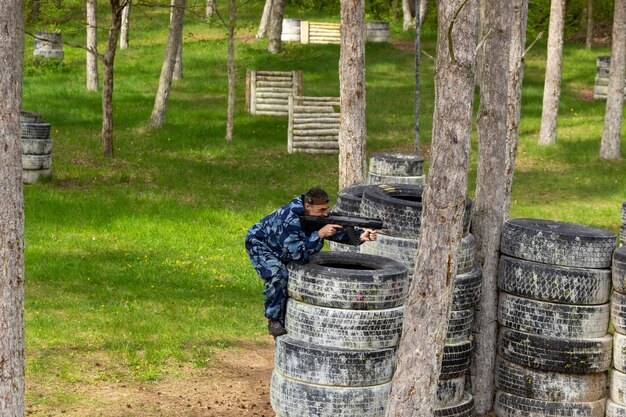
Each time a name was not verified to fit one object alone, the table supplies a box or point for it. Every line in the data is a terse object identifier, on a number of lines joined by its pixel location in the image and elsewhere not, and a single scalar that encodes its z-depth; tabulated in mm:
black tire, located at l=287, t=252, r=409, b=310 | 15618
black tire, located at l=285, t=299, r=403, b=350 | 15675
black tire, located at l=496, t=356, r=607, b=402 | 18083
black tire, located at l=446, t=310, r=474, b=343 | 17681
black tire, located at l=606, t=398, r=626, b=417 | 17896
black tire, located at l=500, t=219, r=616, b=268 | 17911
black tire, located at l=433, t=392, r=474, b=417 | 17706
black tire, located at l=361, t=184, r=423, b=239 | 17610
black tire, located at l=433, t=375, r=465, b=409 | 17696
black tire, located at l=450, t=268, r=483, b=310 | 17595
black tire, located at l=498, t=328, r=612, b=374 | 17839
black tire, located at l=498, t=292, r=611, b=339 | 17810
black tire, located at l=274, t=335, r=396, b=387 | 15690
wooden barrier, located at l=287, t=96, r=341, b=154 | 45679
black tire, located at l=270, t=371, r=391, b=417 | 15804
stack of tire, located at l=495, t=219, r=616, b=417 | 17825
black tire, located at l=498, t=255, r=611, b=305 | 17753
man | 16478
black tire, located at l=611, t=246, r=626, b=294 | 17567
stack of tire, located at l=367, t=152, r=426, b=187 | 27425
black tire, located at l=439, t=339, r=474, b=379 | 17638
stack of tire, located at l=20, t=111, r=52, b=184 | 35449
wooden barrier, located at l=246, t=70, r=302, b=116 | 52499
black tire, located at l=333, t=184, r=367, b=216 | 21063
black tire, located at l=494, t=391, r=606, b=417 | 18083
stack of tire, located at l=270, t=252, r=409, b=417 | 15661
